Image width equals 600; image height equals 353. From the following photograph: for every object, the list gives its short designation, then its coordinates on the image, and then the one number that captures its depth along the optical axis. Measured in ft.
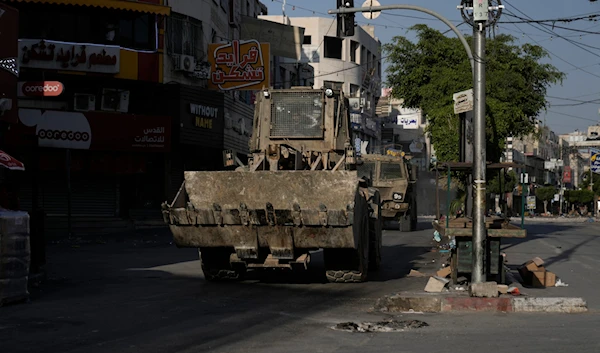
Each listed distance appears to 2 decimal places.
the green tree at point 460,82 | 91.35
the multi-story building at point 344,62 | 243.81
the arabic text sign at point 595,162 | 256.11
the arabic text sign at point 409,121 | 324.27
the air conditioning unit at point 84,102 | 101.50
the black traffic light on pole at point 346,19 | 61.16
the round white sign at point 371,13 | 62.67
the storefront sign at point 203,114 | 112.25
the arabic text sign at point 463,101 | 49.37
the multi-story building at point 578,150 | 495.41
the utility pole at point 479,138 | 39.63
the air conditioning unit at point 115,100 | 103.40
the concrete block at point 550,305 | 36.60
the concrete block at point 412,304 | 37.04
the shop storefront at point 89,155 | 97.19
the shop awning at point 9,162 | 49.57
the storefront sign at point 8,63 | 64.90
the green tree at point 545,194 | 340.80
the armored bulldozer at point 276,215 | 42.39
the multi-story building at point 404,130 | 291.99
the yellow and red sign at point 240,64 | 115.75
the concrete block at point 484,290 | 37.81
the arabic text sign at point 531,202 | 253.28
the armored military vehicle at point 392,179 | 98.73
